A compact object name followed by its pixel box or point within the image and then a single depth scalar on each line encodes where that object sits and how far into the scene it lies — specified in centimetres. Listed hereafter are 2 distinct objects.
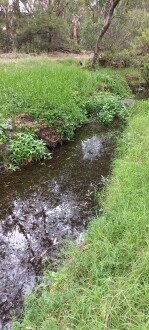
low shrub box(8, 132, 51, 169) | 562
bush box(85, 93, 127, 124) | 843
